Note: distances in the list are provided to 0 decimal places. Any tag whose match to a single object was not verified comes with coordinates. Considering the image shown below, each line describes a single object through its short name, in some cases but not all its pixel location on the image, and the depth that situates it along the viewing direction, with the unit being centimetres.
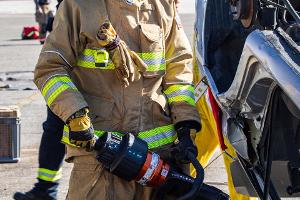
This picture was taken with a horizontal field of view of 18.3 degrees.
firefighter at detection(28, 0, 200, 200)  423
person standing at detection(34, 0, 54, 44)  1774
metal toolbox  741
